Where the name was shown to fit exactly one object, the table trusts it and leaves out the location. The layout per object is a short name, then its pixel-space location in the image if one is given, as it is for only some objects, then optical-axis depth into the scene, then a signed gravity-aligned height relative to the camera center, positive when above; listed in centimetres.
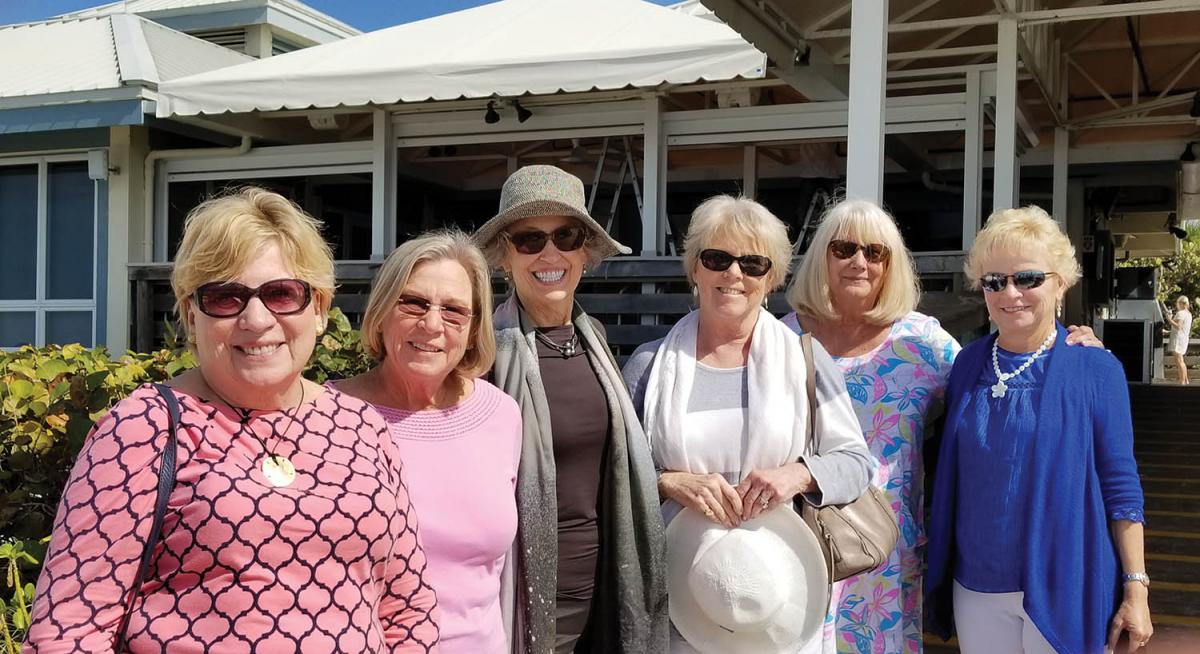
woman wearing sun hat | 235 -35
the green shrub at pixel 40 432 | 319 -39
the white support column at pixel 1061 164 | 965 +151
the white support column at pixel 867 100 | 457 +98
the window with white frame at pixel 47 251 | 970 +53
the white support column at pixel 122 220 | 934 +81
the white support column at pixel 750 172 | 915 +130
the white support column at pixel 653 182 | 827 +109
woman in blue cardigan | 250 -40
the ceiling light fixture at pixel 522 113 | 840 +166
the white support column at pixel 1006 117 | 622 +129
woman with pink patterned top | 156 -31
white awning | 668 +172
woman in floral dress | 283 -13
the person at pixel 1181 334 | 1811 -15
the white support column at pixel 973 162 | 706 +112
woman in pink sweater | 212 -23
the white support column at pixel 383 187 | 881 +108
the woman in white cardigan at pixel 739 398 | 246 -20
